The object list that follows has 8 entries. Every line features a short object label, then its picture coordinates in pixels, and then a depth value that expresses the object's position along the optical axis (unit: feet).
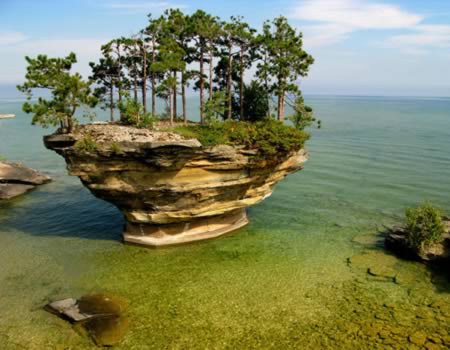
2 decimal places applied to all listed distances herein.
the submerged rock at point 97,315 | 63.52
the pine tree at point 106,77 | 106.73
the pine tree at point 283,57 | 98.56
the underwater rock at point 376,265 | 82.28
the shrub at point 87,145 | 82.23
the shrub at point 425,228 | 88.92
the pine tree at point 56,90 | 83.92
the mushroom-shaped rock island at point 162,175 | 82.12
